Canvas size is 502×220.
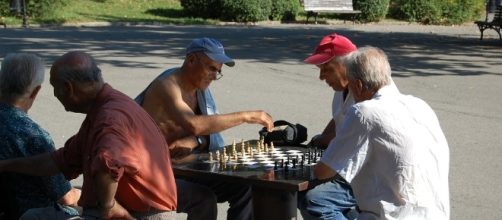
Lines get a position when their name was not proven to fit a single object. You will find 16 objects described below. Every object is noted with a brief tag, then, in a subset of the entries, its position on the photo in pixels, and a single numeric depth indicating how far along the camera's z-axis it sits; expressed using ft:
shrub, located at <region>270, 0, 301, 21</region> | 98.89
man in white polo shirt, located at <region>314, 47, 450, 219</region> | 13.00
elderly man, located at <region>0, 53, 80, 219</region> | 14.11
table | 13.84
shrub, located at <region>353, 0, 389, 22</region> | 102.12
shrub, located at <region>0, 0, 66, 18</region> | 88.43
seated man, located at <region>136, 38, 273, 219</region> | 16.22
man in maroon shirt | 11.80
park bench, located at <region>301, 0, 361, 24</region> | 99.55
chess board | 14.37
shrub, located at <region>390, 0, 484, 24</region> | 103.24
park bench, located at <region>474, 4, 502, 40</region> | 72.64
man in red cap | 15.84
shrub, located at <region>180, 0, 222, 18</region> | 96.07
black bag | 17.42
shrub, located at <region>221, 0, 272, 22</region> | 93.76
